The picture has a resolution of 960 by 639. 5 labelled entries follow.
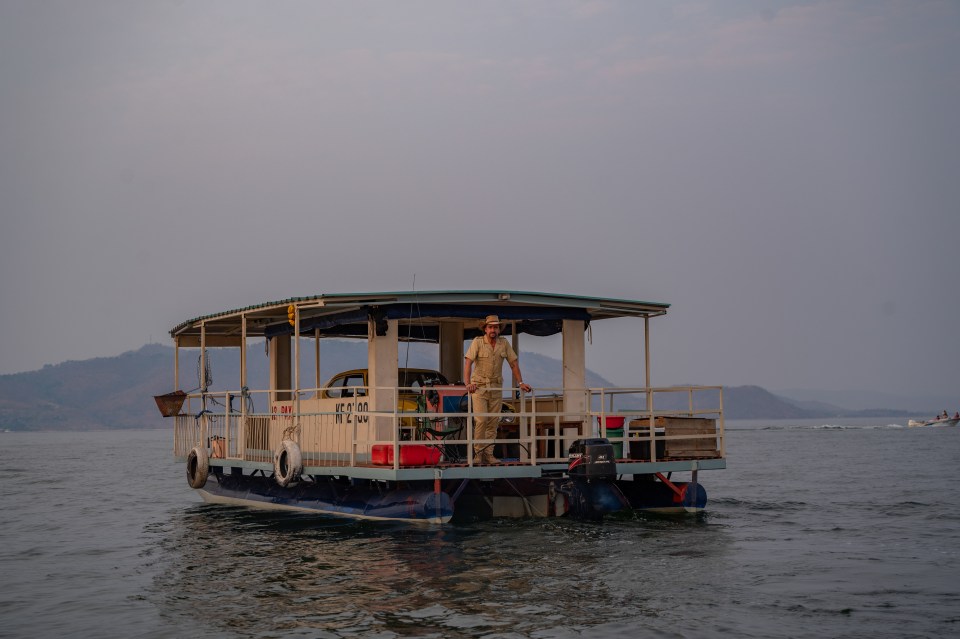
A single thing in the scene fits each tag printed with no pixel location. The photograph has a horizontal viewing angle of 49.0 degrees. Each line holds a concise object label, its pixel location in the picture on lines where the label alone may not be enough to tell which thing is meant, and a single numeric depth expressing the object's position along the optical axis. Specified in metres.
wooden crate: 18.27
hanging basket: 23.60
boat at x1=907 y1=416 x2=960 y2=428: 121.25
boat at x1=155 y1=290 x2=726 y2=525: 16.50
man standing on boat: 17.06
